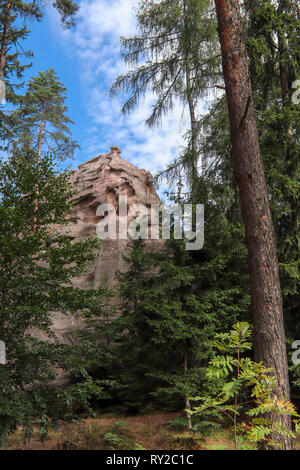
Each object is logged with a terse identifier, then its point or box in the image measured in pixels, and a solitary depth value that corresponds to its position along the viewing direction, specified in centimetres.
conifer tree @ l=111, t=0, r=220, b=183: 1119
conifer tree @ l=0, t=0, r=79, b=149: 1026
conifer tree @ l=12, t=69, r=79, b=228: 1698
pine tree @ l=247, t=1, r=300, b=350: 730
